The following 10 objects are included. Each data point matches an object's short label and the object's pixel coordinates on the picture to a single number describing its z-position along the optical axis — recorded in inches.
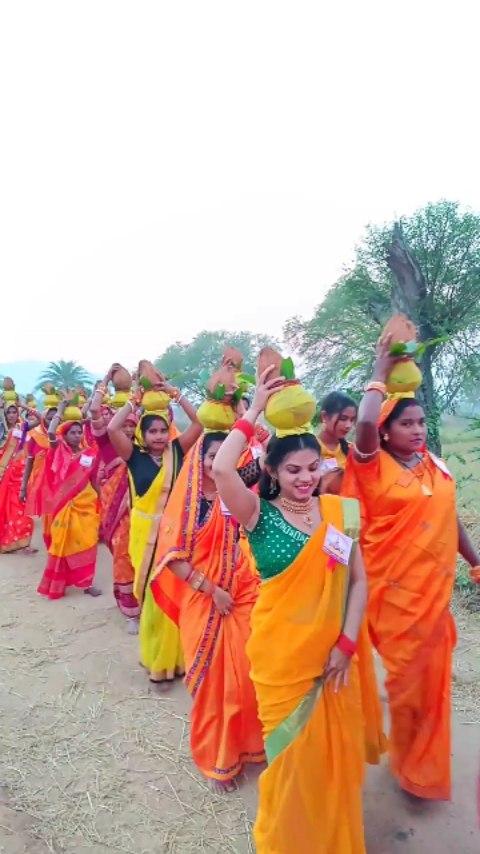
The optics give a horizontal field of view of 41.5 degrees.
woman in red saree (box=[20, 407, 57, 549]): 294.0
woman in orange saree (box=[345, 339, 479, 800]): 113.0
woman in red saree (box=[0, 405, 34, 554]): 339.0
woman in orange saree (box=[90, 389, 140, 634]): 225.1
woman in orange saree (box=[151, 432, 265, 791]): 131.7
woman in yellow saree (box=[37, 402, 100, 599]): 265.1
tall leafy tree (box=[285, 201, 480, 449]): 352.5
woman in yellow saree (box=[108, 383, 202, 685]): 176.4
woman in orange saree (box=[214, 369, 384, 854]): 92.0
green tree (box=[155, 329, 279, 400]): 1066.7
